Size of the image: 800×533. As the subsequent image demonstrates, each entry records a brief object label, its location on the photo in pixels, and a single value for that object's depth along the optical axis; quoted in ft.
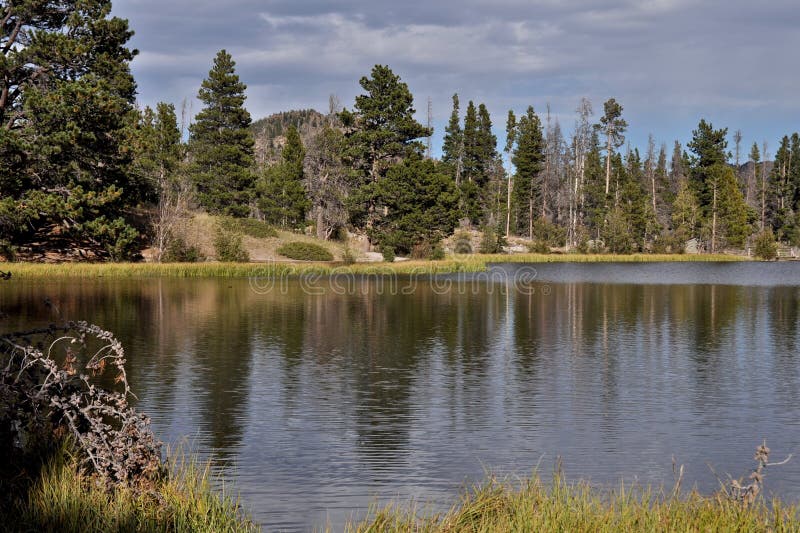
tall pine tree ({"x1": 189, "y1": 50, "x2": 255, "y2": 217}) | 249.96
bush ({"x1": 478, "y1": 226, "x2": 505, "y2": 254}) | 290.15
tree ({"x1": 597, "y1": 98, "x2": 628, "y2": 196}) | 364.58
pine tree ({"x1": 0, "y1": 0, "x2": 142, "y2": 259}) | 144.25
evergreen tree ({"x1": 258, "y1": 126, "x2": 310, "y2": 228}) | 278.67
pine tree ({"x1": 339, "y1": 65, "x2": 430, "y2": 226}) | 221.05
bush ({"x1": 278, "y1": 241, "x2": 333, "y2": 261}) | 222.69
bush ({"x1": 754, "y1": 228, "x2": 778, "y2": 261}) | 301.84
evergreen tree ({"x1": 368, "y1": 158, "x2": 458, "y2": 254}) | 220.02
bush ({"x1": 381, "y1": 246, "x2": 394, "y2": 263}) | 216.54
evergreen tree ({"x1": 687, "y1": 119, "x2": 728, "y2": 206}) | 344.69
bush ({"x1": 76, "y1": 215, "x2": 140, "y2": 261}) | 159.53
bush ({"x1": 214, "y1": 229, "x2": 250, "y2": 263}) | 203.62
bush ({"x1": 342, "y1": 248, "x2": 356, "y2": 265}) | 211.61
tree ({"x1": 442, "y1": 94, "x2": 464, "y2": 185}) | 360.89
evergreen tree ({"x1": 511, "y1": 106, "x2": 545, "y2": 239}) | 346.13
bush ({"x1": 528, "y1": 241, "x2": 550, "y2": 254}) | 299.79
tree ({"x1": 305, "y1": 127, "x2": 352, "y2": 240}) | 257.75
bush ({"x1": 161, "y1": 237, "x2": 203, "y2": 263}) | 199.31
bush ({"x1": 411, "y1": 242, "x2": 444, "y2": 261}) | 221.46
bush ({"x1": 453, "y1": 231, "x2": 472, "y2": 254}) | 291.58
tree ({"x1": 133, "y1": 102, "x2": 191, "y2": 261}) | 200.64
